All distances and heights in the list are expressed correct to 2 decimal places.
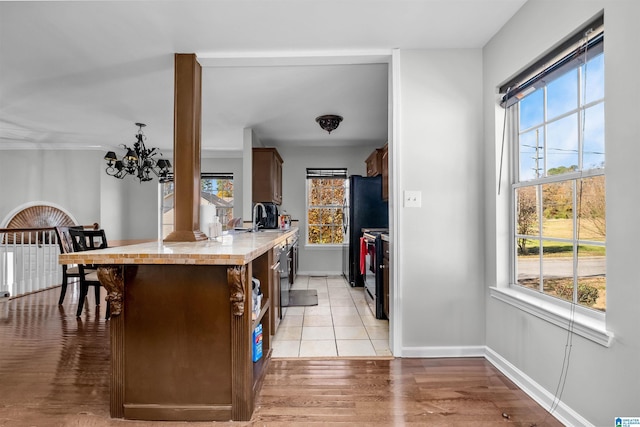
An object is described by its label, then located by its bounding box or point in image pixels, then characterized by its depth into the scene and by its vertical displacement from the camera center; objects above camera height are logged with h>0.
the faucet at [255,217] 4.38 -0.04
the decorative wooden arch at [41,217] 6.48 -0.07
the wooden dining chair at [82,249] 3.68 -0.40
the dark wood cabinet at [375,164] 5.07 +0.80
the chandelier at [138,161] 4.68 +0.74
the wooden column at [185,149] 2.66 +0.51
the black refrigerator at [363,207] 5.29 +0.11
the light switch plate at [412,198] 2.62 +0.13
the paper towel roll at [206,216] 2.68 -0.02
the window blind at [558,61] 1.65 +0.86
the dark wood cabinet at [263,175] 5.33 +0.61
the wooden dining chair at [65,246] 3.75 -0.36
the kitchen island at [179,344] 1.79 -0.69
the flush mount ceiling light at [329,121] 4.61 +1.28
